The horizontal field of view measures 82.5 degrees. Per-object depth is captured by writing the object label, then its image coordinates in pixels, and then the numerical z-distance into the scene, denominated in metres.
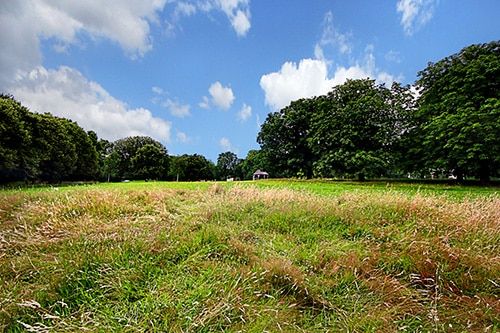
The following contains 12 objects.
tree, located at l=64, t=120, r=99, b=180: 33.25
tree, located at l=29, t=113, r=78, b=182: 23.67
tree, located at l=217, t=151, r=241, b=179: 85.06
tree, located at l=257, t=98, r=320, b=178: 31.03
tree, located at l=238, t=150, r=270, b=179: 70.12
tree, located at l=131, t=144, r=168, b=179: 51.38
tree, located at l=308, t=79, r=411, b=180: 20.20
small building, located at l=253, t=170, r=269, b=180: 60.34
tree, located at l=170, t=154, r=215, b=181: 63.56
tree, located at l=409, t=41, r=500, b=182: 15.84
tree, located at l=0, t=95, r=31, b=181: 18.86
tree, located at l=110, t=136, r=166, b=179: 54.47
